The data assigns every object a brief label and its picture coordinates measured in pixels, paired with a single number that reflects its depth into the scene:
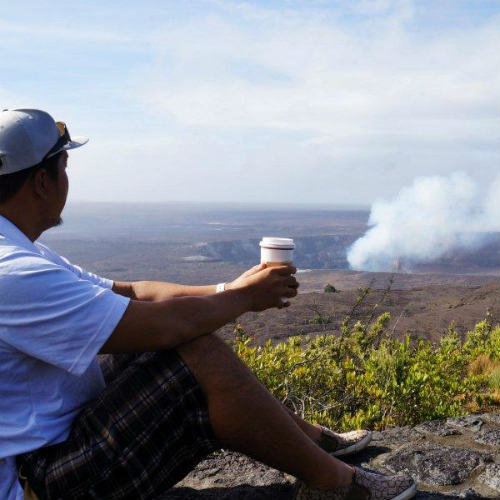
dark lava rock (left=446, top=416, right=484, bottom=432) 3.76
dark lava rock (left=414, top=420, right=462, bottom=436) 3.71
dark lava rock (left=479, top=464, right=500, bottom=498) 2.96
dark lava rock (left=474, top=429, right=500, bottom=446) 3.51
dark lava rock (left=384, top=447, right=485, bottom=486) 3.07
